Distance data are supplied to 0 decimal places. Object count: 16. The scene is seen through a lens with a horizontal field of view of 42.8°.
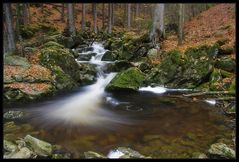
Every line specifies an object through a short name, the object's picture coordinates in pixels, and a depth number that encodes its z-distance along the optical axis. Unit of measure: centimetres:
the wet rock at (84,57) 1695
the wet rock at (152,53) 1422
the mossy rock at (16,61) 1041
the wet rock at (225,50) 1149
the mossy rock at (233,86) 968
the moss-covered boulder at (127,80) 1190
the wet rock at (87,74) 1292
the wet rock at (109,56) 1627
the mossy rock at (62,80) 1146
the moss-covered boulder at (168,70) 1221
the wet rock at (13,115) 887
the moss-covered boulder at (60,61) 1224
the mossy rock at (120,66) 1394
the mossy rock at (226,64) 1082
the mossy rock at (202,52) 1192
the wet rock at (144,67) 1321
